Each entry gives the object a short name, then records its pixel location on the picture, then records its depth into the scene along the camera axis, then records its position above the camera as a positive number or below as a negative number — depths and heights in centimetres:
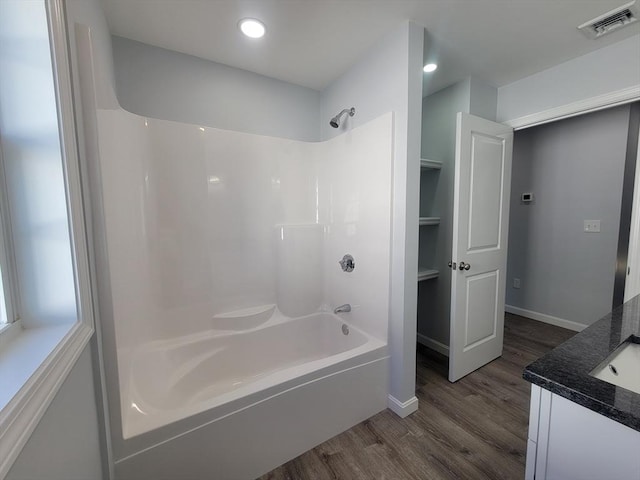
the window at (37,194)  69 +7
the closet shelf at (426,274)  225 -52
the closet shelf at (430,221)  225 -5
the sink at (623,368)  76 -47
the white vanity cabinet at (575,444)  56 -54
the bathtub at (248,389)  113 -98
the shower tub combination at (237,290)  120 -54
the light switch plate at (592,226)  266 -13
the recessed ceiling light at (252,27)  153 +114
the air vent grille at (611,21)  143 +111
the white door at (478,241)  192 -21
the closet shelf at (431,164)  220 +44
